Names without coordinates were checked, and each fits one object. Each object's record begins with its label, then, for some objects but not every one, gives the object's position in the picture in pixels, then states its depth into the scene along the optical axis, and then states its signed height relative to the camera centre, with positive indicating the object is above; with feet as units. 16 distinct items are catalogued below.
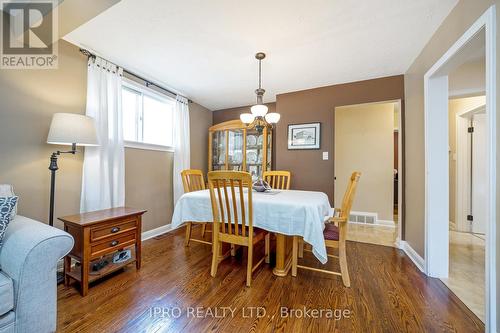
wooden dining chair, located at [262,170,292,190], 9.86 -0.61
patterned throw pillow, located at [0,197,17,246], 3.74 -0.87
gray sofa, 3.35 -1.94
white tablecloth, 5.40 -1.40
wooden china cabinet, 12.26 +1.19
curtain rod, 7.18 +4.06
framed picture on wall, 10.56 +1.67
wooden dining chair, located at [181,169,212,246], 8.67 -0.79
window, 9.09 +2.43
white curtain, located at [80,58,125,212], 7.22 +0.79
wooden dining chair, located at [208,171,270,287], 5.52 -1.56
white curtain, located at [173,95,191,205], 11.00 +1.29
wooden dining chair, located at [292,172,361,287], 5.70 -1.91
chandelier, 7.56 +2.03
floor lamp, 5.65 +0.92
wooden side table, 5.24 -2.03
